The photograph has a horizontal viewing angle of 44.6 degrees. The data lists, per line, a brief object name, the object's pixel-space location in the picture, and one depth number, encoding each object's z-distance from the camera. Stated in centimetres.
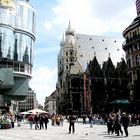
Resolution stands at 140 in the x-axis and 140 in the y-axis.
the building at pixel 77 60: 6340
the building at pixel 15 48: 4551
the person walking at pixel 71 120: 1494
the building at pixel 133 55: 3546
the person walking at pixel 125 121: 1283
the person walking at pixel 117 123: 1344
